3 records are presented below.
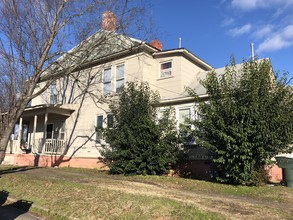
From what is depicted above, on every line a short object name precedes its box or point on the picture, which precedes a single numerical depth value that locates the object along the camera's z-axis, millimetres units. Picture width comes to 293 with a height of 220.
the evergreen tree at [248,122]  8194
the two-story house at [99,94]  12820
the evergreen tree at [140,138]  10288
